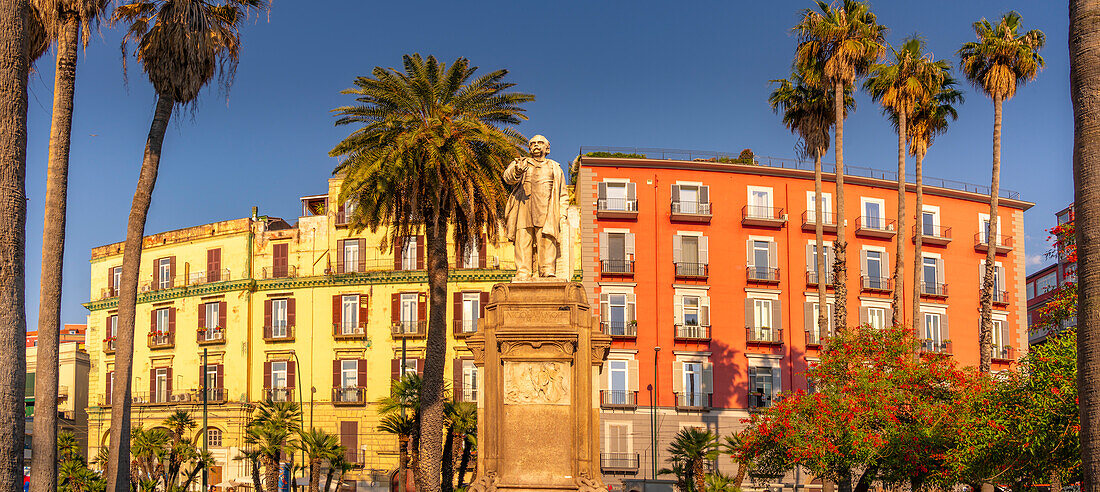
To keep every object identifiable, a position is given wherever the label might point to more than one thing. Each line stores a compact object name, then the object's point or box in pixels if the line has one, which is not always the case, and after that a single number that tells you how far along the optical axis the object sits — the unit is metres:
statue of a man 19.45
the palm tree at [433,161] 36.09
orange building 56.06
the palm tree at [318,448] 46.31
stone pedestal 18.39
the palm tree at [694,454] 41.00
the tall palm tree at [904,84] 46.78
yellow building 60.31
